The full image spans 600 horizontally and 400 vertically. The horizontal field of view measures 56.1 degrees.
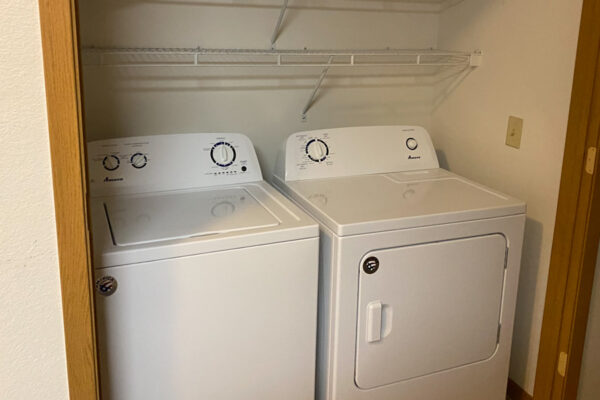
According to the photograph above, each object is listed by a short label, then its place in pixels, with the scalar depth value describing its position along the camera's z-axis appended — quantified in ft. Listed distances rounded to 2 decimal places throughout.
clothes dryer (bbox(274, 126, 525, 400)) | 5.61
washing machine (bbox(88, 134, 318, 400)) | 4.83
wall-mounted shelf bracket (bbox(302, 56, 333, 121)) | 7.20
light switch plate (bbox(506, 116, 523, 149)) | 6.77
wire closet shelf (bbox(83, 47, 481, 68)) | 6.46
